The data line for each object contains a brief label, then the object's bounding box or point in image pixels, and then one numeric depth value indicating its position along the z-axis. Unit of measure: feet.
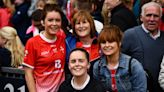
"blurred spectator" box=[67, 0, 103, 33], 28.22
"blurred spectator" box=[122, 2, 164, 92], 25.32
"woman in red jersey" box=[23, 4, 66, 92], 24.08
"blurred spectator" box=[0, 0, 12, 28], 41.43
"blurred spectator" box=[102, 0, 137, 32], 29.17
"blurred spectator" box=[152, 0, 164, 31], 29.33
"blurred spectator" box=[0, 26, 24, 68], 30.14
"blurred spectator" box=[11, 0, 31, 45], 41.16
